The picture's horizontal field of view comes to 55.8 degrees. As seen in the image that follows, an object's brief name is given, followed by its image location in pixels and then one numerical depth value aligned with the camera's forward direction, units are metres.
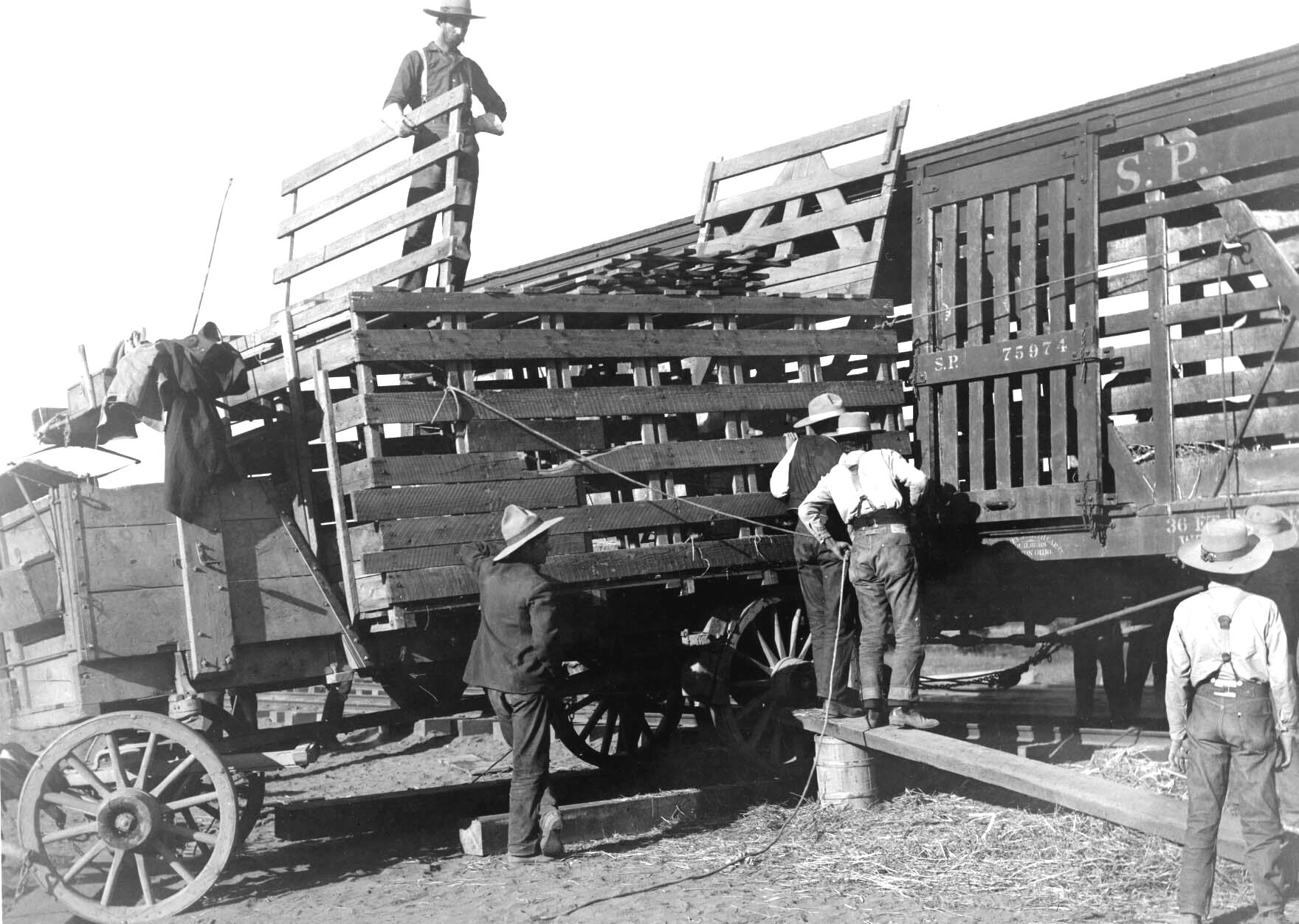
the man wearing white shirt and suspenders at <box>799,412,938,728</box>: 7.91
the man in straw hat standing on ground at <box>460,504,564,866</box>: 7.26
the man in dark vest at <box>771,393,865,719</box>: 8.34
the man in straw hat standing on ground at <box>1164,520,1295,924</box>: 5.35
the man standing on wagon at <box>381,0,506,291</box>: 8.55
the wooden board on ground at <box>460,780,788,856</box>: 7.67
